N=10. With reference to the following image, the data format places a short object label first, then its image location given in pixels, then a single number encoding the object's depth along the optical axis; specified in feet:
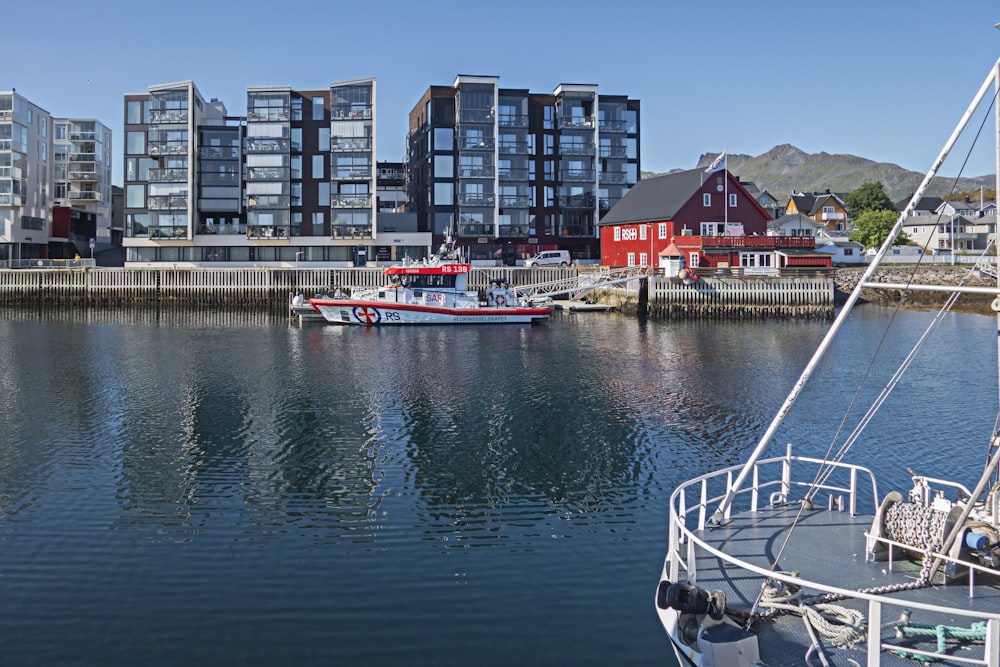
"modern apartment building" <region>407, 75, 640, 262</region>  311.88
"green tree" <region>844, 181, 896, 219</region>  490.57
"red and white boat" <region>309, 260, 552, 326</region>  217.15
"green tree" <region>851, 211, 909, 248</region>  389.80
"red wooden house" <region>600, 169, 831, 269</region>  262.67
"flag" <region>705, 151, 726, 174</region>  262.88
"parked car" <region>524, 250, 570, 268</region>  290.35
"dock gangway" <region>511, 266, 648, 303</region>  255.91
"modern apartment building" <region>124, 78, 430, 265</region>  296.51
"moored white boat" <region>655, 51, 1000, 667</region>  34.88
